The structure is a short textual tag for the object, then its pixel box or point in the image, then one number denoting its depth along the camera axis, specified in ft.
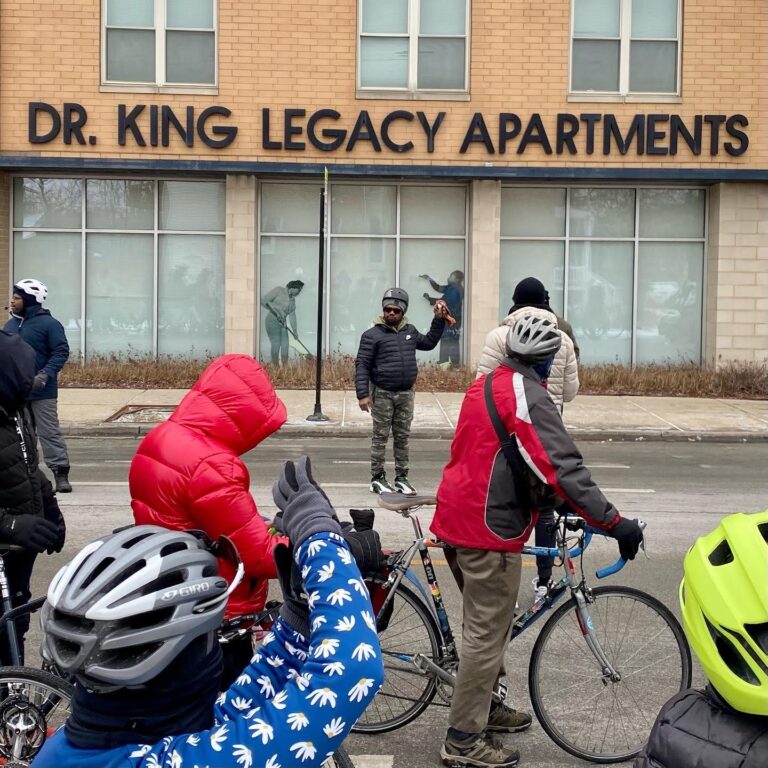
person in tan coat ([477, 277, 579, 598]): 24.08
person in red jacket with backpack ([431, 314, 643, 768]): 14.39
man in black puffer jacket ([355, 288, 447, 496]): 37.32
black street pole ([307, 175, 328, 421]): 53.01
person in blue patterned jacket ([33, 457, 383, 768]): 7.05
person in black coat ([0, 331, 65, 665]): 14.43
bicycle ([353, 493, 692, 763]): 15.97
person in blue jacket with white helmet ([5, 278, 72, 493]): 34.60
